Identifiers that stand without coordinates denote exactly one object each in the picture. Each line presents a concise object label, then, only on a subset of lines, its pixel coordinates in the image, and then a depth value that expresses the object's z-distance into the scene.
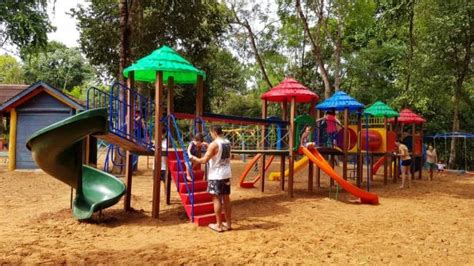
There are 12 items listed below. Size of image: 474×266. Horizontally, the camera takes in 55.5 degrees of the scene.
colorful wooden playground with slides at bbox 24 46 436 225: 7.97
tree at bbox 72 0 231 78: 23.20
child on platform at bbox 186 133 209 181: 8.77
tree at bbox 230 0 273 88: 27.88
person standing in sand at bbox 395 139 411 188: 15.59
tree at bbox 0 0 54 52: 20.27
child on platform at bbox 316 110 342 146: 14.37
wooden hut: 19.02
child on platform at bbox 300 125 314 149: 12.53
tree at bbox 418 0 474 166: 22.47
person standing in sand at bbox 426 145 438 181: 19.83
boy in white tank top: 7.67
